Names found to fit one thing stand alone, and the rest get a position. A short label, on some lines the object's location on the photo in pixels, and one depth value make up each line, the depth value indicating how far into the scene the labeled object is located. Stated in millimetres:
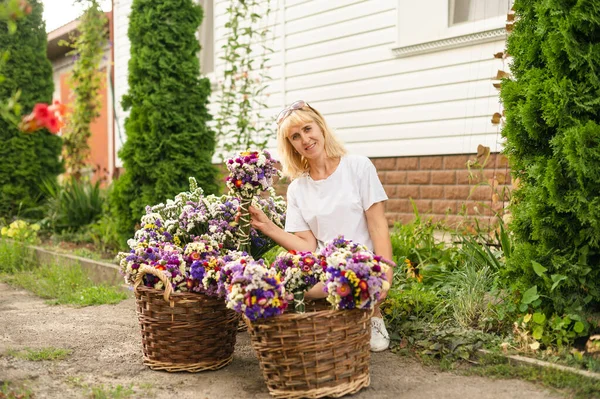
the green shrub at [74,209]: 8602
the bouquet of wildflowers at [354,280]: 2857
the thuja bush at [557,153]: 3156
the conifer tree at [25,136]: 9602
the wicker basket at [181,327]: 3339
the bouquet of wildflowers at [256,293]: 2828
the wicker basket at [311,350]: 2852
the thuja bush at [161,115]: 6527
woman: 3688
